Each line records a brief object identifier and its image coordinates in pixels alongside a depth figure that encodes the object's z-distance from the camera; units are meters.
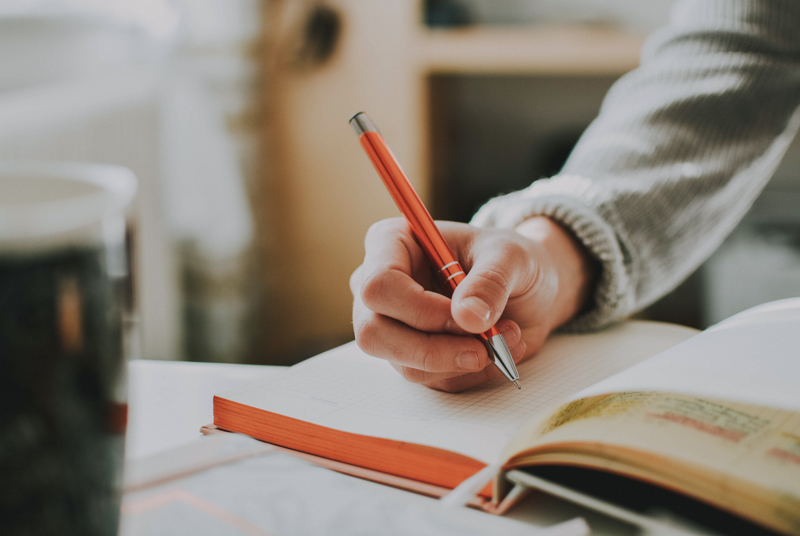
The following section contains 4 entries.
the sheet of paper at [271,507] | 0.25
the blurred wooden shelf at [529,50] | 1.33
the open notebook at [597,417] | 0.25
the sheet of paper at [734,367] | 0.31
